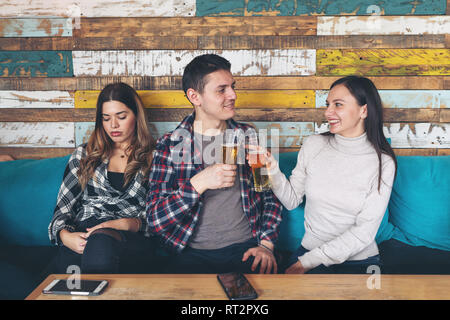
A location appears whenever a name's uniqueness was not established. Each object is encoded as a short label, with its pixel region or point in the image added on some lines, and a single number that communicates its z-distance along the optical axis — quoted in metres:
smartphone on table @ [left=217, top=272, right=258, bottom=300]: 1.04
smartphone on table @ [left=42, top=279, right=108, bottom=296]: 1.04
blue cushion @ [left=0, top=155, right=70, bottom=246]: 1.94
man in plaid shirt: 1.62
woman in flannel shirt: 1.68
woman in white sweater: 1.58
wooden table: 1.04
